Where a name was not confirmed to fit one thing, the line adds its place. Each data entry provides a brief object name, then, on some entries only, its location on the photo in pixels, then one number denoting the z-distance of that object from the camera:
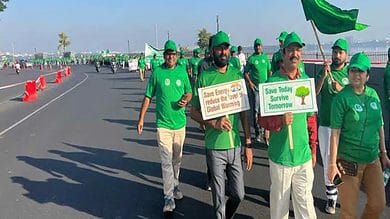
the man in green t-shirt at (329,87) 4.82
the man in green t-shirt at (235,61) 9.46
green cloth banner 32.19
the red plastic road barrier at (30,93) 21.08
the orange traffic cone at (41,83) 27.58
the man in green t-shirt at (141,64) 31.03
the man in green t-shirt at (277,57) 7.30
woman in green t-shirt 3.77
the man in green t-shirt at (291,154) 3.87
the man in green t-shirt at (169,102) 5.42
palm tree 153.40
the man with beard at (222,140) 4.29
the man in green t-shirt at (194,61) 13.39
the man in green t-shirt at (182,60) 14.16
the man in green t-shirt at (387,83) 5.93
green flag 4.53
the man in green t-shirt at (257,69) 8.62
